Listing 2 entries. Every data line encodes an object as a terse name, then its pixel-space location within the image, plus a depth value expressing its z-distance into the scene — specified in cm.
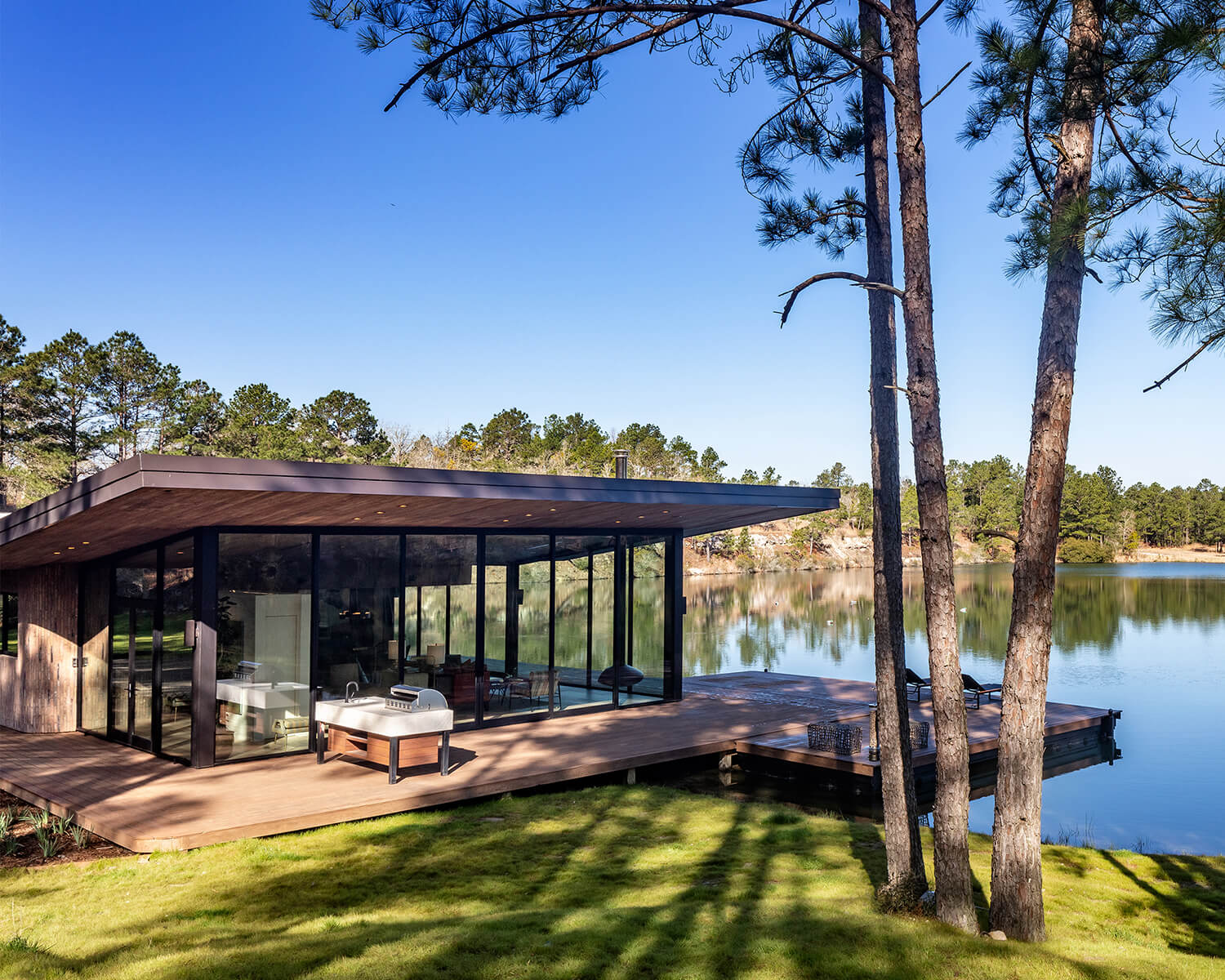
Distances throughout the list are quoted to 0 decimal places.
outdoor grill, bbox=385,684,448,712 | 820
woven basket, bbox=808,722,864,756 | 938
